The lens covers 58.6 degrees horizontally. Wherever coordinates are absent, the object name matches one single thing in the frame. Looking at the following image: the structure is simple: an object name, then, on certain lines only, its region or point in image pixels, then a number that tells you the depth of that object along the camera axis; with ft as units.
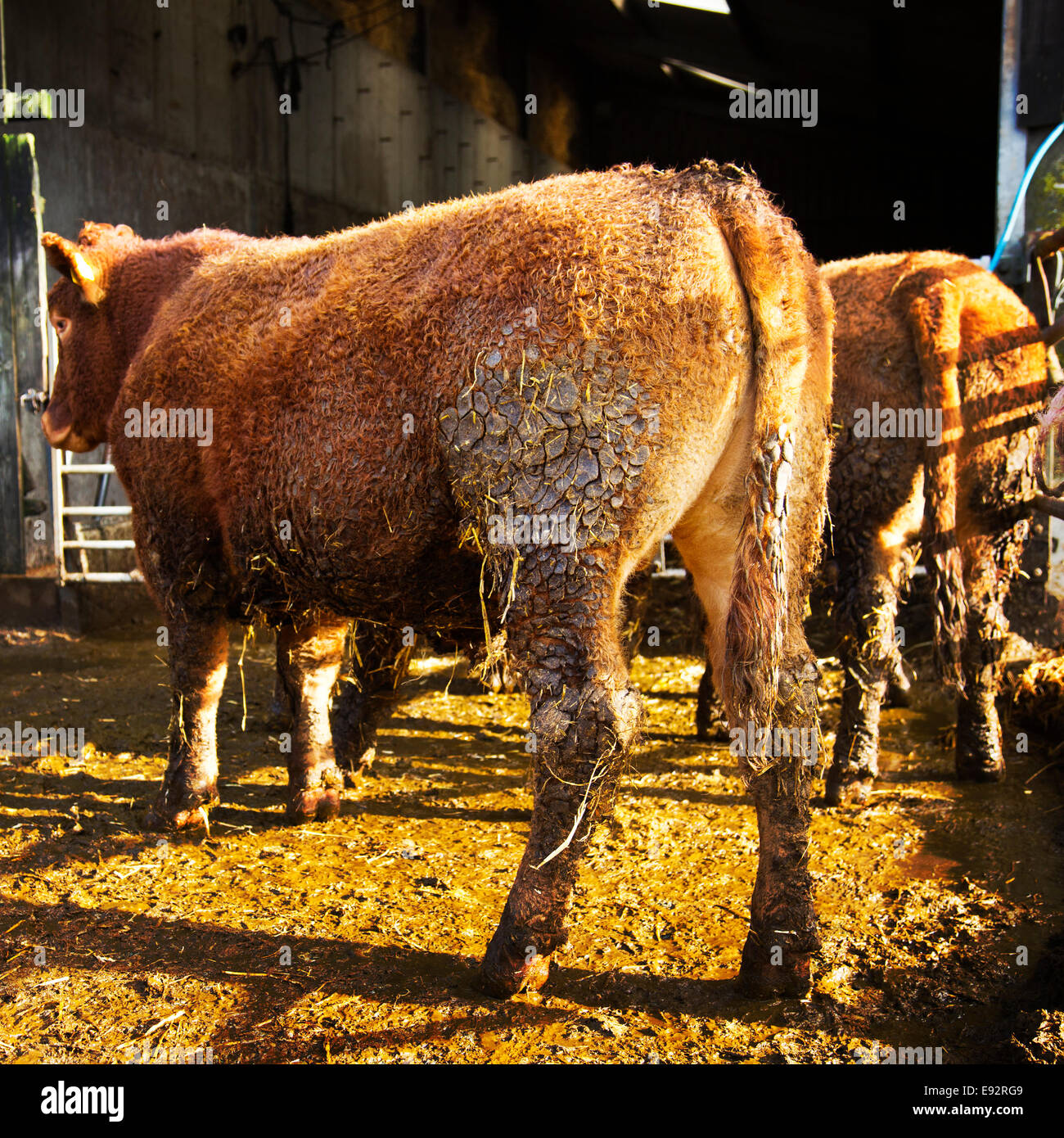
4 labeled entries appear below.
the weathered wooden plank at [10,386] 25.55
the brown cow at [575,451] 9.29
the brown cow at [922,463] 15.53
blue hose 19.65
